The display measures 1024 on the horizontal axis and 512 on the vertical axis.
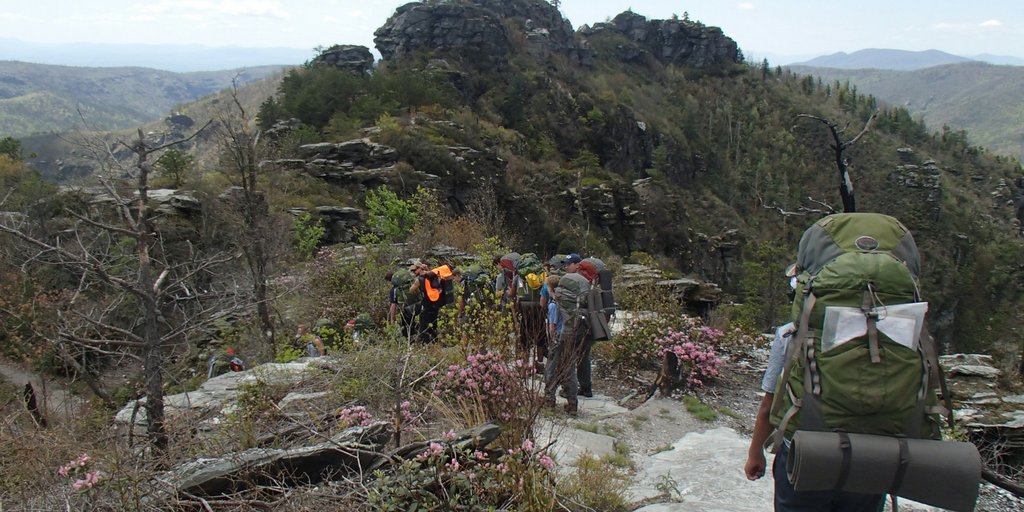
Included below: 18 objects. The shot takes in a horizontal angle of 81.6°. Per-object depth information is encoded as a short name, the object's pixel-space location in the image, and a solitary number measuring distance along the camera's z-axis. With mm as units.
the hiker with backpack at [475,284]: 8719
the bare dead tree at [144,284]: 3590
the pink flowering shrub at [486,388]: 3650
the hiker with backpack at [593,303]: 5539
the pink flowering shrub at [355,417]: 3865
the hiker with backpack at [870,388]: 1763
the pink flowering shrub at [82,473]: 2850
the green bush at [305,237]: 12812
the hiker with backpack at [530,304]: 6848
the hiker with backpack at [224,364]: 8039
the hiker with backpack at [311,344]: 8039
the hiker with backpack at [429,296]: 7512
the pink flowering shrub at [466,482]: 2936
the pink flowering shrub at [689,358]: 6770
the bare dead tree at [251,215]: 8445
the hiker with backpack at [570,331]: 5422
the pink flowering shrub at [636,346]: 7547
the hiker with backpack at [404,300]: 7641
